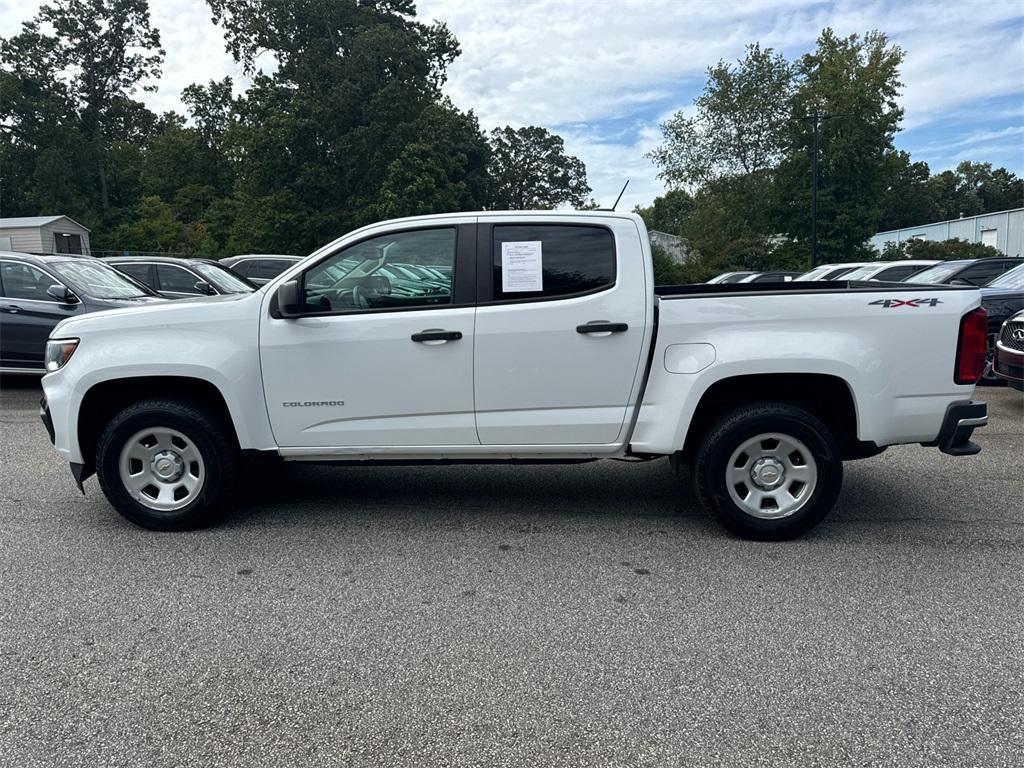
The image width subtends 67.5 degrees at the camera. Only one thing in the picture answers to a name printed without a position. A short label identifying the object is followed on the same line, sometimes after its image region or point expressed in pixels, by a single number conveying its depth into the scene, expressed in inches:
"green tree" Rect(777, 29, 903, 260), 1396.4
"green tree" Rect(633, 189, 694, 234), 3090.6
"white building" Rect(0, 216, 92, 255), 1385.3
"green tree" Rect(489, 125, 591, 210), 2811.5
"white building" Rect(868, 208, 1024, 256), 1749.5
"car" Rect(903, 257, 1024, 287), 478.3
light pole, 1272.9
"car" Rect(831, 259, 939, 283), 563.1
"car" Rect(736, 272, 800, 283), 813.2
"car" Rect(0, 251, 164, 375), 374.0
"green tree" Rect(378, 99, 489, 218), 1545.3
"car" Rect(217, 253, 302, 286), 714.8
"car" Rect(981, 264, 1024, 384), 378.3
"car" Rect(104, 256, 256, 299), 490.9
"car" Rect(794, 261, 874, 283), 711.7
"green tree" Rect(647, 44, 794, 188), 1562.5
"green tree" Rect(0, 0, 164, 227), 2181.3
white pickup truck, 173.8
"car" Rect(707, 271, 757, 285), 906.1
